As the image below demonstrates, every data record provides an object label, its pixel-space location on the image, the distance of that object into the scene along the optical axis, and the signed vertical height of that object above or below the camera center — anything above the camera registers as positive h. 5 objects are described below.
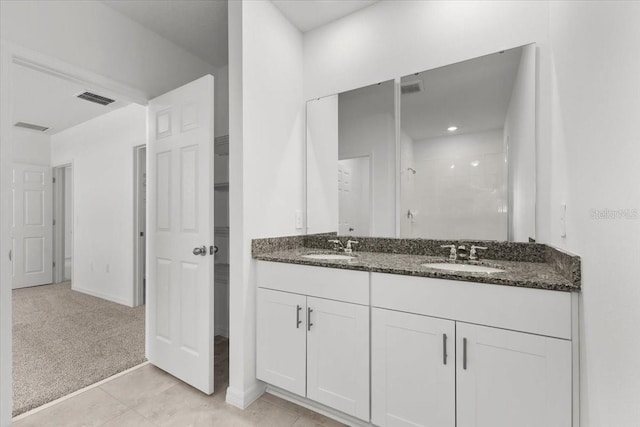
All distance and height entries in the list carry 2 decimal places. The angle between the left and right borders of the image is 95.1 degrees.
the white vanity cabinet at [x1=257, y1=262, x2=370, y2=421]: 1.50 -0.67
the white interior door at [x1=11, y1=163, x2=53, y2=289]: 4.51 -0.18
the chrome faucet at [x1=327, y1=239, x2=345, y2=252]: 2.18 -0.24
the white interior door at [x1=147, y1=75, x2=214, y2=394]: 1.89 -0.14
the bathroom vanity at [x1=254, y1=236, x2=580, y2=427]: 1.10 -0.56
